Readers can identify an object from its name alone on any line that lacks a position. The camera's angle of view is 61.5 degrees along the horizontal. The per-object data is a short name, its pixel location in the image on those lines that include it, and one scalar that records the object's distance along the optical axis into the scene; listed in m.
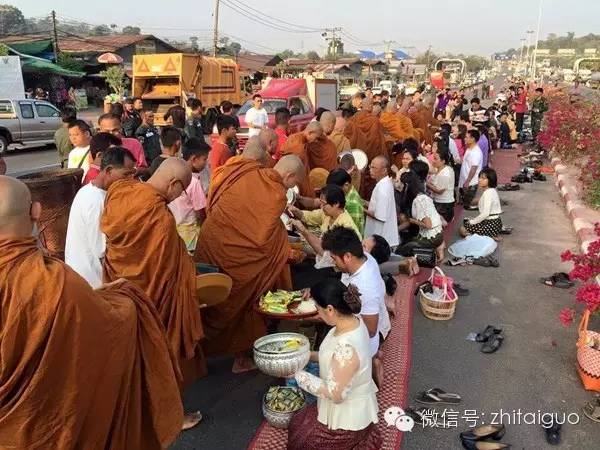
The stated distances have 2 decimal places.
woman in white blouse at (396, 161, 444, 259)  6.30
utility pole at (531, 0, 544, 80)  49.59
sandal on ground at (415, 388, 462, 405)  3.68
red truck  13.41
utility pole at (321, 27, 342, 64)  72.62
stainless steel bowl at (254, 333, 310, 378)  3.06
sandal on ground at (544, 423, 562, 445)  3.29
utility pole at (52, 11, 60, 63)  27.83
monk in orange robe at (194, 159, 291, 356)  3.90
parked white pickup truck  14.10
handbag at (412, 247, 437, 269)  6.36
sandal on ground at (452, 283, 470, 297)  5.57
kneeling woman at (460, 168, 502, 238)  7.05
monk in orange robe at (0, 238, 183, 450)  1.91
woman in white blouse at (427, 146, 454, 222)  7.60
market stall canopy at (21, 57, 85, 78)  23.77
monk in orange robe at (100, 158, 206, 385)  3.06
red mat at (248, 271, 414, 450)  3.30
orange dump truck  17.77
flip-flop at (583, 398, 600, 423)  3.46
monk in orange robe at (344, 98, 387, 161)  8.93
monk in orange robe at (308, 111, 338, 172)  7.23
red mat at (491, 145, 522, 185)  11.97
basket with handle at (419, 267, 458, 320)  4.93
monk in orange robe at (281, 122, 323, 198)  6.81
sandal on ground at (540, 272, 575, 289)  5.72
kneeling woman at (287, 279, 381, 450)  2.52
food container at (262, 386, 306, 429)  3.29
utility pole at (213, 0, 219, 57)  31.31
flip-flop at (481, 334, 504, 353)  4.42
